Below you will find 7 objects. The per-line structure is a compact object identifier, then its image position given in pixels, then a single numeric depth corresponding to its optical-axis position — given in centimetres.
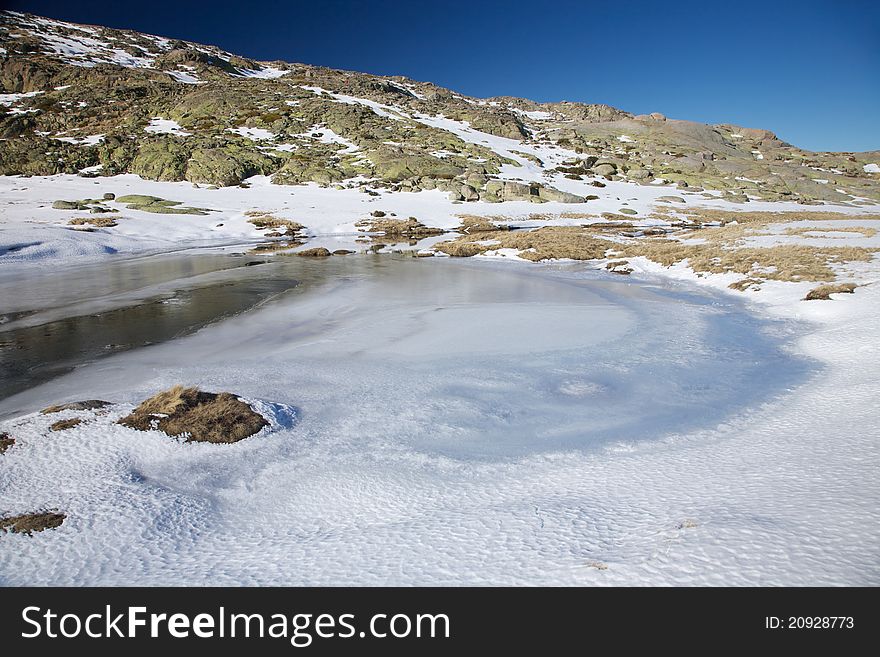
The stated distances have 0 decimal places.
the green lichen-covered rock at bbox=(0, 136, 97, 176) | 5838
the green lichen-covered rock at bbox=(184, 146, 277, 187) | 5872
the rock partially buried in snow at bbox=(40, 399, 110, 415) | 617
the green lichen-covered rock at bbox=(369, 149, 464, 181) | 6281
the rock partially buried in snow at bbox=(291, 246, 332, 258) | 2755
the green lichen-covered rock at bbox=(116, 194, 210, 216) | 4106
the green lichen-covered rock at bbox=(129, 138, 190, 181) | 5897
